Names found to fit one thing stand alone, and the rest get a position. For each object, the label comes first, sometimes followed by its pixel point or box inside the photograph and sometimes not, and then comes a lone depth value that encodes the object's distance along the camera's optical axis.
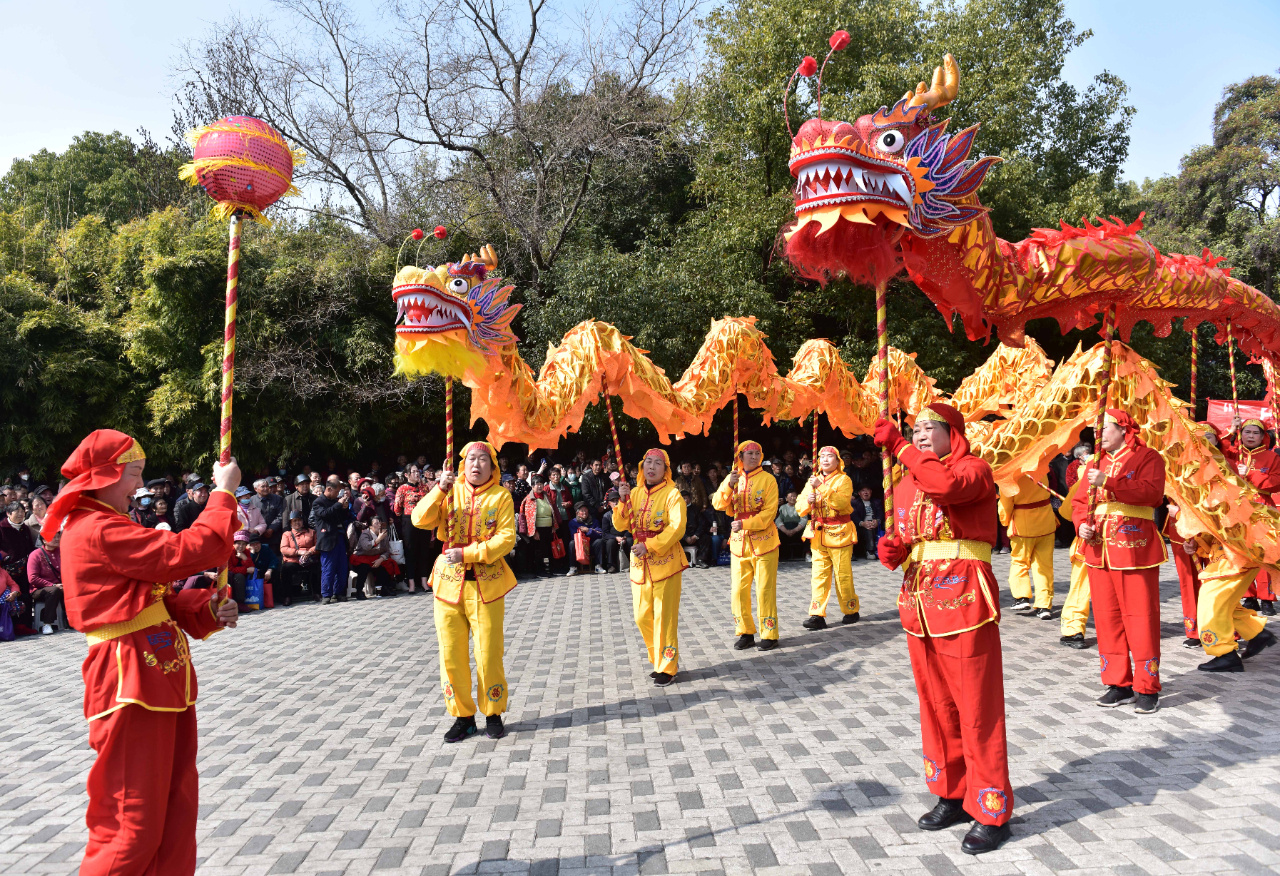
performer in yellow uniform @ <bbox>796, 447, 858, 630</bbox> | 7.70
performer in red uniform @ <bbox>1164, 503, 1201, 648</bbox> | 6.23
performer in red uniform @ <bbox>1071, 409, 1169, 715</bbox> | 4.86
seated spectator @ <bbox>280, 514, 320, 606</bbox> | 9.84
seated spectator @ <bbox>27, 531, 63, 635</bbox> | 8.21
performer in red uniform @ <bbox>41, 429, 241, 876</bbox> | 2.66
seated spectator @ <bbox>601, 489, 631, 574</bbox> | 11.72
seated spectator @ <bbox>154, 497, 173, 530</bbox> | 9.20
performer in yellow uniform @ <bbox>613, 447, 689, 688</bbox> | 5.86
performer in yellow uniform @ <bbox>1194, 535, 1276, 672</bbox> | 5.61
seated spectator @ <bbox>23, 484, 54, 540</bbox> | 8.55
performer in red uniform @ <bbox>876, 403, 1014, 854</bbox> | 3.28
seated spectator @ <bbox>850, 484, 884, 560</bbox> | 11.37
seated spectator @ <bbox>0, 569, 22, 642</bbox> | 7.96
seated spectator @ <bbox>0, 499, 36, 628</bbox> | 8.23
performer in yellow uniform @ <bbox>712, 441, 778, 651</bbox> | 6.81
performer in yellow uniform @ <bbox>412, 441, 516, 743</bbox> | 4.79
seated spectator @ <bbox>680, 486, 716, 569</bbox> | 11.95
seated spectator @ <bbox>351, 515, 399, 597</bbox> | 10.11
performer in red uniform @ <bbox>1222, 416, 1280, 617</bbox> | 6.78
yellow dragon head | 4.52
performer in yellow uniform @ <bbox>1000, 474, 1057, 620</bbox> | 7.62
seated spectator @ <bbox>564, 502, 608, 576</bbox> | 11.51
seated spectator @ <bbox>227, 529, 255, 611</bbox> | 9.32
